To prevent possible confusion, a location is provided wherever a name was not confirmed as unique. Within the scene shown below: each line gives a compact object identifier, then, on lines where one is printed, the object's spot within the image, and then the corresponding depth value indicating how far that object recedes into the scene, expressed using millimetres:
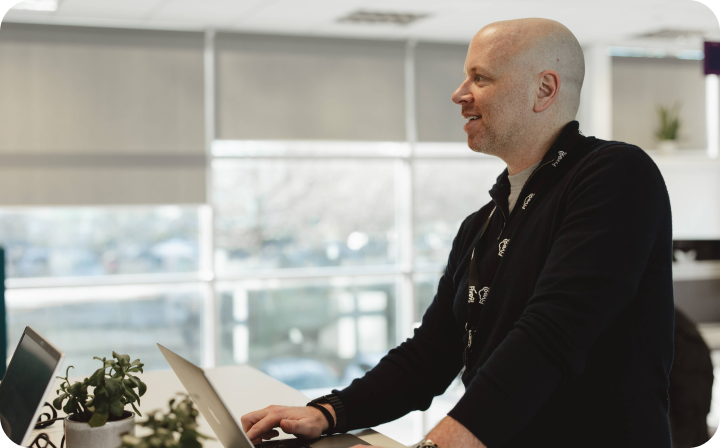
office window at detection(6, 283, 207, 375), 4777
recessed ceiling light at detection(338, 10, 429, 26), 4787
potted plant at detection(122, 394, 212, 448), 915
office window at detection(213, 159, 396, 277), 5254
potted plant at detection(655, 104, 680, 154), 5828
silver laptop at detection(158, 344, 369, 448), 1126
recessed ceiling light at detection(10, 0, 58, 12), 4277
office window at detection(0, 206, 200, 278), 4762
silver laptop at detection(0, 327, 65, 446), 1243
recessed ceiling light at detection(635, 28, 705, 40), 5402
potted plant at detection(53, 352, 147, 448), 1258
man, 1221
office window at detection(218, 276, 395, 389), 5289
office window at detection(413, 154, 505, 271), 5699
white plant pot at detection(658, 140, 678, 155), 5816
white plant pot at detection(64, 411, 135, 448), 1256
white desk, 1602
